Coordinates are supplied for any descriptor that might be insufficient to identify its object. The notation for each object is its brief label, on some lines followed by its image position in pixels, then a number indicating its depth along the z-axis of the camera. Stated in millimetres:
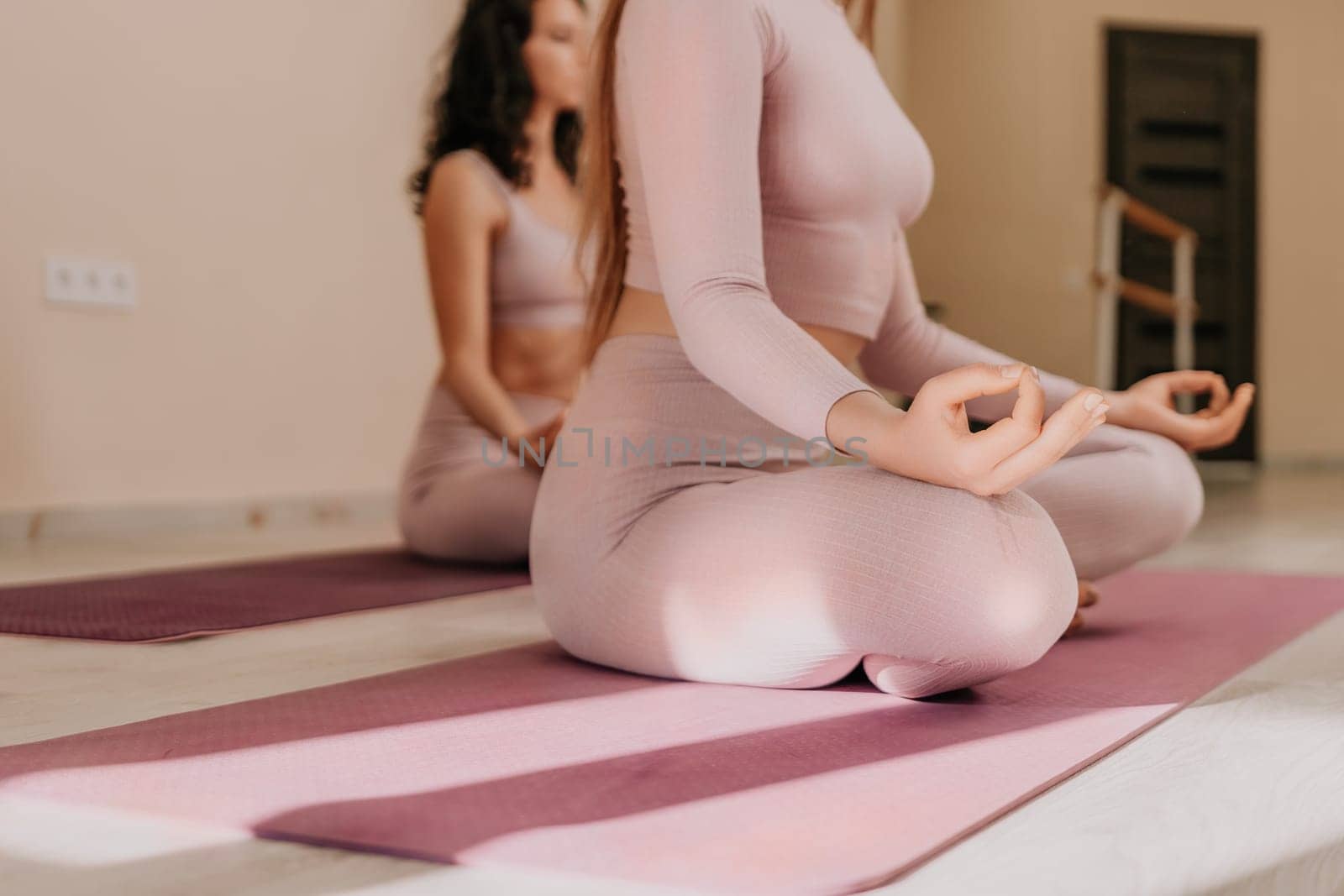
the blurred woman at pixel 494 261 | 2582
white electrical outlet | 3391
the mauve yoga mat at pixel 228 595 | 1719
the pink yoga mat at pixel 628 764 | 757
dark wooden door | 8039
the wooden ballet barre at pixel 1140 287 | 6777
